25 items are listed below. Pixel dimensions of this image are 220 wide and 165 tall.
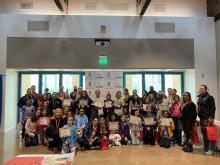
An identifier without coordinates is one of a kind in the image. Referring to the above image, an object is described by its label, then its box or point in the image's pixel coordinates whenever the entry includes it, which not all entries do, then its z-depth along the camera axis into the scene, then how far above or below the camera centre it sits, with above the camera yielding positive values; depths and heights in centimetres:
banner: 692 +38
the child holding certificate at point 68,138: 398 -106
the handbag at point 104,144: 443 -133
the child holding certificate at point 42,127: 493 -98
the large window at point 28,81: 724 +45
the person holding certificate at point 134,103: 534 -37
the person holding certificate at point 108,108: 533 -50
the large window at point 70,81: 737 +45
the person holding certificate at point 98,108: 532 -49
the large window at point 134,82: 744 +40
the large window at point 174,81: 750 +41
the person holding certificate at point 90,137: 432 -114
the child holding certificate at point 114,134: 474 -116
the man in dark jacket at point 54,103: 535 -34
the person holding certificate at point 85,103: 536 -34
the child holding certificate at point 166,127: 472 -98
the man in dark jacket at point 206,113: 401 -50
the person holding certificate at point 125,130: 489 -106
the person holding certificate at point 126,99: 551 -24
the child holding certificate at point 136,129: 486 -103
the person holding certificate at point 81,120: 475 -77
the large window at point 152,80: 749 +48
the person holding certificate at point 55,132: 433 -98
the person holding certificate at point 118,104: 522 -38
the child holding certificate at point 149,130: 483 -105
